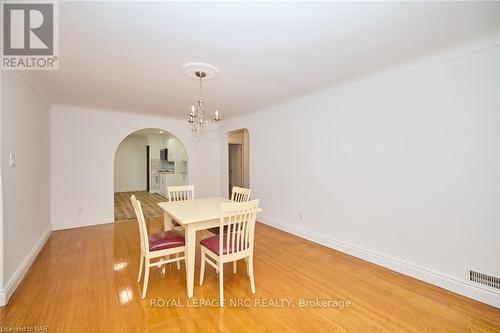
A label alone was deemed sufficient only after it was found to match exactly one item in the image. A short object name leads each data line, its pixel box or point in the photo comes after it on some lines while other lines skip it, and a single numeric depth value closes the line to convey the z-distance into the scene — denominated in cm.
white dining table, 221
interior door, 747
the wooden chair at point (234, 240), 214
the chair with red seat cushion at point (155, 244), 221
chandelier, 250
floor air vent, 202
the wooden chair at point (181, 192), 355
